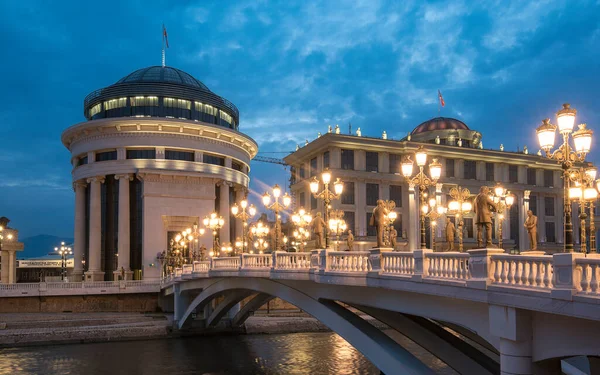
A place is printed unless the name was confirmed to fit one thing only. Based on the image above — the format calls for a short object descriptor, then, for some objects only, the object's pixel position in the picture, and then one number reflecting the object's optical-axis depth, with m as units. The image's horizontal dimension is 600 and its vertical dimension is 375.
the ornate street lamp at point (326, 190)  20.58
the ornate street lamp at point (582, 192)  14.03
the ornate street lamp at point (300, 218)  31.44
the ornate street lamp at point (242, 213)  31.40
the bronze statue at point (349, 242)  29.92
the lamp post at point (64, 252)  71.74
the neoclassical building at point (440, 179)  64.94
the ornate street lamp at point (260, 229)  35.53
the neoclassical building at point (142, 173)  63.84
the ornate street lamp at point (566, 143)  10.72
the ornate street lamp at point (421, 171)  16.66
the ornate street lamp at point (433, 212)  25.38
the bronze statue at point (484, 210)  13.66
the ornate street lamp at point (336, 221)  35.69
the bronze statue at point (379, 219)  17.48
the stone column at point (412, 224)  65.69
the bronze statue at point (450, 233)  20.68
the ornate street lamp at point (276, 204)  26.95
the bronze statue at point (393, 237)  27.12
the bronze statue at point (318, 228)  23.23
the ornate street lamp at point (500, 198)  21.70
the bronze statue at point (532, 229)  16.58
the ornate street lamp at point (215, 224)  35.69
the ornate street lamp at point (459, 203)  23.03
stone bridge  10.45
